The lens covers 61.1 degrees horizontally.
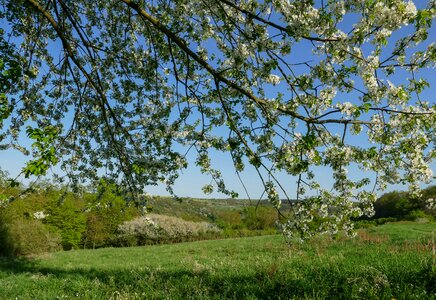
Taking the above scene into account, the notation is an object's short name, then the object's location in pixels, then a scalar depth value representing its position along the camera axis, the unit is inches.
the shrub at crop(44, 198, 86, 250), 1849.0
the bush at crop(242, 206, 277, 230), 2555.9
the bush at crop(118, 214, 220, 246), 2208.4
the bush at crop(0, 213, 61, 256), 1223.5
